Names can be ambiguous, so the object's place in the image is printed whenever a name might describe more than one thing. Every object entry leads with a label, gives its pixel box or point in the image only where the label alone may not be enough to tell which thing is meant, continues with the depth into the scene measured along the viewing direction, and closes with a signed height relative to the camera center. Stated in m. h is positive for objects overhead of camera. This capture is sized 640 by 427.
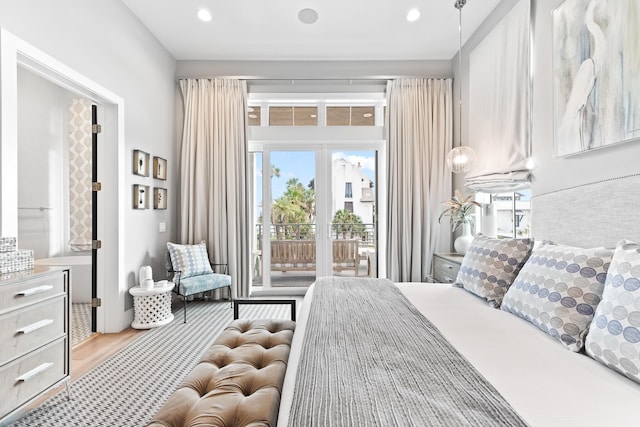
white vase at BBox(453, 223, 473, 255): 3.44 -0.27
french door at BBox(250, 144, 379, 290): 4.42 +0.02
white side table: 3.18 -0.88
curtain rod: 4.18 +1.74
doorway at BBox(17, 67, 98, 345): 3.08 +0.34
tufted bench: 1.13 -0.67
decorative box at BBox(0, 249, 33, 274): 1.69 -0.24
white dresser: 1.58 -0.62
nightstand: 3.16 -0.53
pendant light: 3.42 +0.58
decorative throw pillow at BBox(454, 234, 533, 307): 1.98 -0.32
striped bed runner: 0.85 -0.51
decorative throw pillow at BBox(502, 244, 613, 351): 1.36 -0.34
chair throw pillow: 3.62 -0.49
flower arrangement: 3.49 +0.07
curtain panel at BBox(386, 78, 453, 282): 4.12 +0.53
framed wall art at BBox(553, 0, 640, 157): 1.69 +0.80
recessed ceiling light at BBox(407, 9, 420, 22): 3.28 +2.00
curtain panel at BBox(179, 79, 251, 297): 4.15 +0.60
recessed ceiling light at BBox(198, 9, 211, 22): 3.26 +2.00
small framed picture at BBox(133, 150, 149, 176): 3.30 +0.54
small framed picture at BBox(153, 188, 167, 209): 3.71 +0.20
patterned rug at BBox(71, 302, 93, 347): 2.97 -1.06
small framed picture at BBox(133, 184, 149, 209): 3.31 +0.20
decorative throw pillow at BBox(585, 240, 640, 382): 1.10 -0.37
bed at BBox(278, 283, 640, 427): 0.89 -0.53
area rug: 1.80 -1.09
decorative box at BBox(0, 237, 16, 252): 1.74 -0.15
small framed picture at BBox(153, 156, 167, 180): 3.72 +0.55
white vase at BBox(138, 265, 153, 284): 3.26 -0.57
